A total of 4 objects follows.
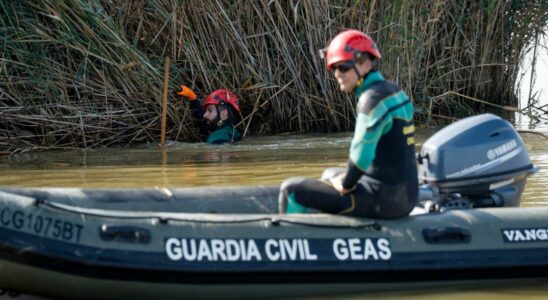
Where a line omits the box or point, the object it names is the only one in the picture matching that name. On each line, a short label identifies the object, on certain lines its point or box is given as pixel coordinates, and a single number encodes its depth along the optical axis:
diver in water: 21.34
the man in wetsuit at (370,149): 10.02
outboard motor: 11.21
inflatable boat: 9.37
